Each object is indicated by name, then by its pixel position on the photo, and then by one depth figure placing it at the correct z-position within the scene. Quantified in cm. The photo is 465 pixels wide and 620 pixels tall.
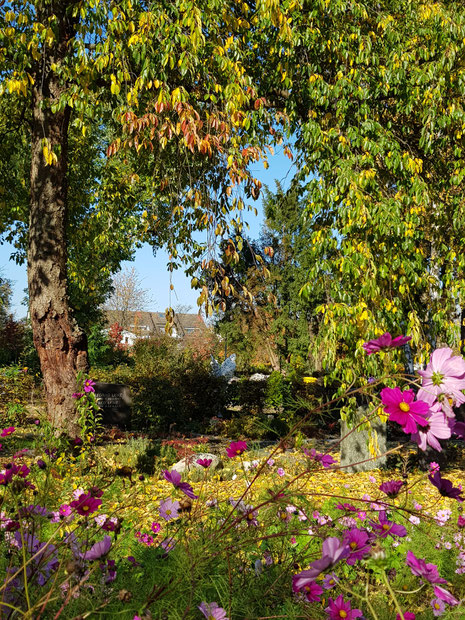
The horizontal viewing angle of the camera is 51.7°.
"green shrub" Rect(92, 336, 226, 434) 988
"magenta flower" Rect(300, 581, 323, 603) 120
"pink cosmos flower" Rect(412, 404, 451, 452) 99
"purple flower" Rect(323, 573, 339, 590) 120
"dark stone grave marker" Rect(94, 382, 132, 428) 940
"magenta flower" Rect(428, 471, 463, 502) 123
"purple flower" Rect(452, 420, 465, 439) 110
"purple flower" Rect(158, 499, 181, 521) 156
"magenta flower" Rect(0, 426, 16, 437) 251
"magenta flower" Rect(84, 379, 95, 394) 556
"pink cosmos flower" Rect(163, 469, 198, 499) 145
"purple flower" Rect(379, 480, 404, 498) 137
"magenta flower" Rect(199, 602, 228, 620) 108
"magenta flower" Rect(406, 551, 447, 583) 102
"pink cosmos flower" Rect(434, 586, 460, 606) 93
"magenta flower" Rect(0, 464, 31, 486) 155
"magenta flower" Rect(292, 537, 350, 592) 81
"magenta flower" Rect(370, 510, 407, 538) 129
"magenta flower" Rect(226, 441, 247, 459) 169
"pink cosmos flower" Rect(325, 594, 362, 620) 110
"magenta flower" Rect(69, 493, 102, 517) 136
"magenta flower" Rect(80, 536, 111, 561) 123
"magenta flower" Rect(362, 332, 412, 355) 108
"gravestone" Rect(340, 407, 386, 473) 619
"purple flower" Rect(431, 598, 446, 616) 136
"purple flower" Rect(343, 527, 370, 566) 113
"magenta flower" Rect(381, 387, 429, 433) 99
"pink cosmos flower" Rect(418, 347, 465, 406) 102
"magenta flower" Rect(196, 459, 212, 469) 184
